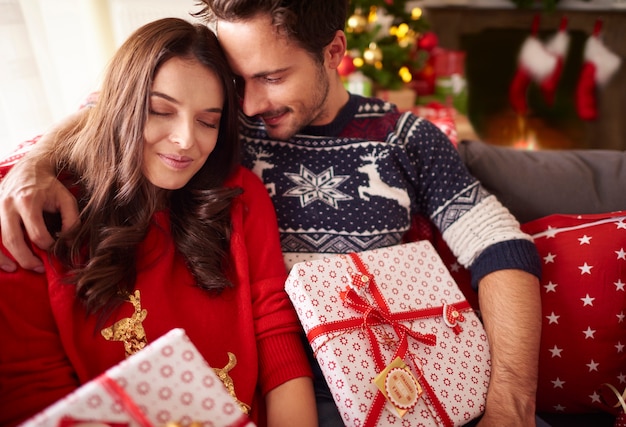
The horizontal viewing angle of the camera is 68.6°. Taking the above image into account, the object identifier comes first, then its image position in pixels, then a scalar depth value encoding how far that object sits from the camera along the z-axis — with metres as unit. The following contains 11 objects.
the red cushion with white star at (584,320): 1.20
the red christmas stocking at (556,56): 4.36
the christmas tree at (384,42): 2.39
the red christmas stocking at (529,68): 4.22
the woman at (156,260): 0.92
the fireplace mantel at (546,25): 4.18
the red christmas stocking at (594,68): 4.13
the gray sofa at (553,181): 1.45
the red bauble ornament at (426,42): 2.81
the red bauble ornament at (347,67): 2.40
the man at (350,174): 1.14
